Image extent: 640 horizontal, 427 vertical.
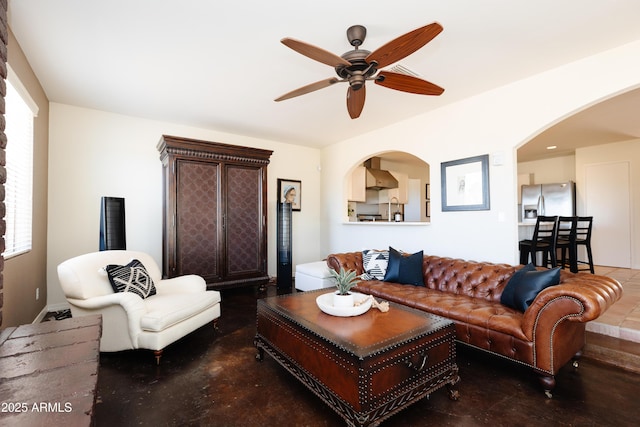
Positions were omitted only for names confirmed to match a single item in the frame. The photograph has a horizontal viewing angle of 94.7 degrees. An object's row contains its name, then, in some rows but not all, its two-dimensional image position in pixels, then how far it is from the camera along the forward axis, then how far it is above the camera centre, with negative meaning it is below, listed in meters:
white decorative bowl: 2.13 -0.68
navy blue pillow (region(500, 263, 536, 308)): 2.53 -0.64
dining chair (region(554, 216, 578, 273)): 4.11 -0.34
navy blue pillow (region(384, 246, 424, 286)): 3.43 -0.65
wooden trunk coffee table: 1.56 -0.85
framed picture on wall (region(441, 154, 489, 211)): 3.44 +0.37
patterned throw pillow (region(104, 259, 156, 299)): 2.65 -0.57
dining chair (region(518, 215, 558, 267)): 3.86 -0.40
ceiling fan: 1.77 +1.06
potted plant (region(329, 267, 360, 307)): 2.20 -0.57
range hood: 6.32 +0.84
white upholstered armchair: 2.39 -0.78
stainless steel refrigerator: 6.03 +0.29
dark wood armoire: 3.95 +0.08
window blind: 2.51 +0.43
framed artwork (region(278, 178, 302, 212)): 5.58 +0.45
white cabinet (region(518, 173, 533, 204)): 6.91 +0.79
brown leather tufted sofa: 1.93 -0.80
